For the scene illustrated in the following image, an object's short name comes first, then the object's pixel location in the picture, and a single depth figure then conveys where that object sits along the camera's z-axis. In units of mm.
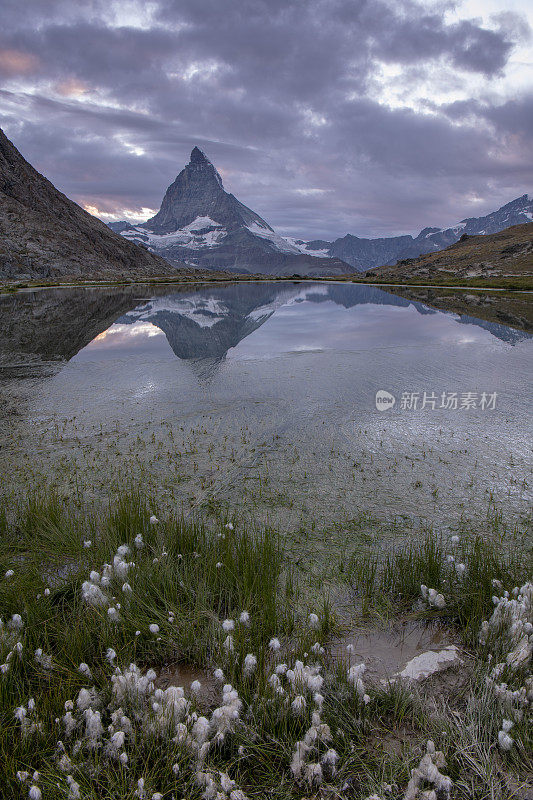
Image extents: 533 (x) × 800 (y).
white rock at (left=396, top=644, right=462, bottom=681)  5324
